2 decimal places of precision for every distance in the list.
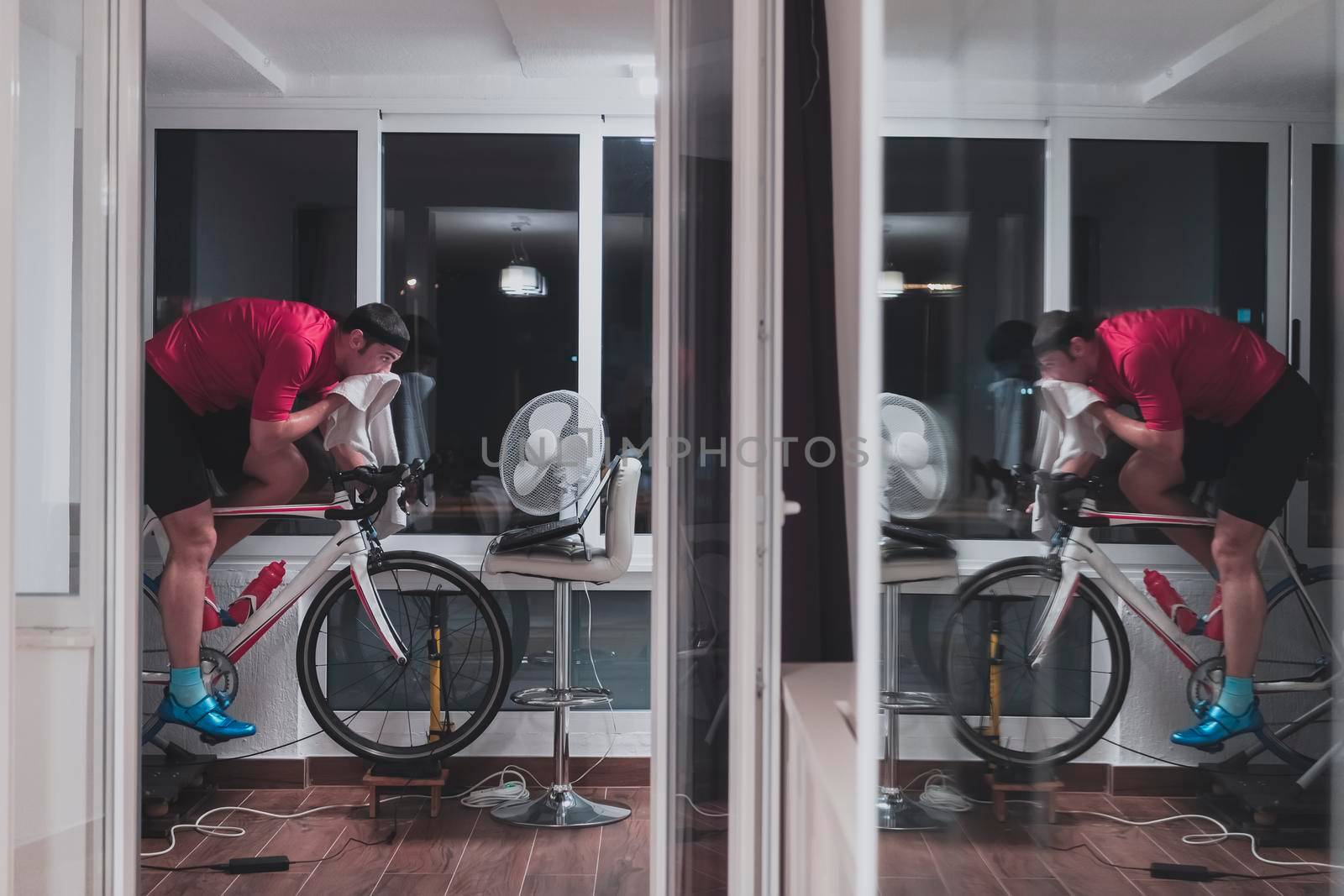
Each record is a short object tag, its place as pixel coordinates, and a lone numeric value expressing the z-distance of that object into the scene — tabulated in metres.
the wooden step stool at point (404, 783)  3.18
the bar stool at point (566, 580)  3.11
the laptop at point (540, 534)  3.13
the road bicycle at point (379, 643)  3.31
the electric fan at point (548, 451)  3.24
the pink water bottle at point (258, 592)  3.30
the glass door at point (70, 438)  1.71
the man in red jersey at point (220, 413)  3.16
